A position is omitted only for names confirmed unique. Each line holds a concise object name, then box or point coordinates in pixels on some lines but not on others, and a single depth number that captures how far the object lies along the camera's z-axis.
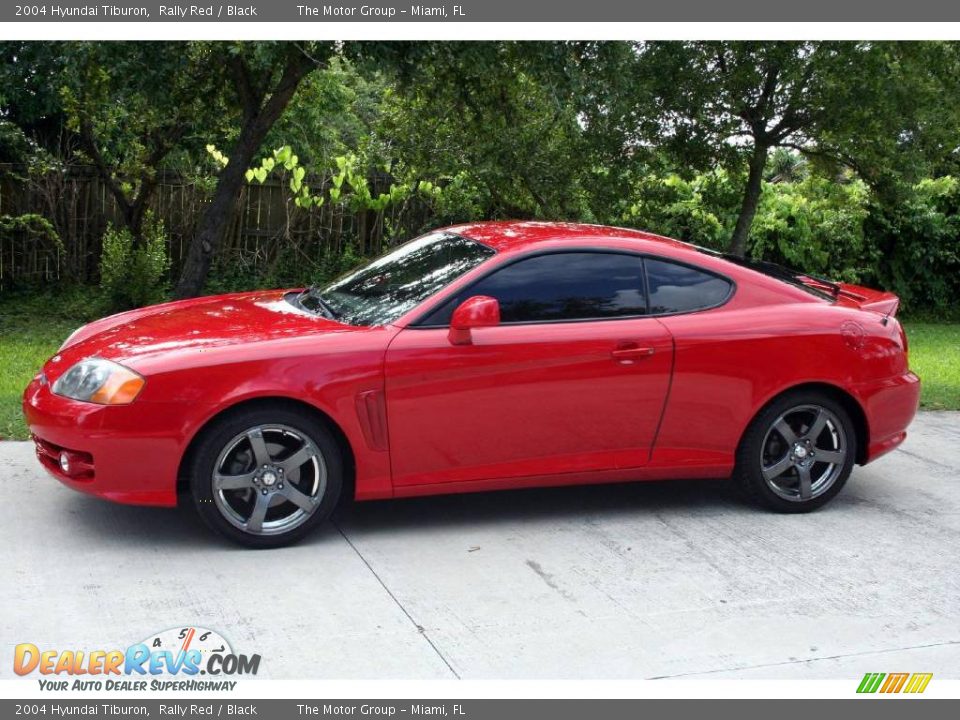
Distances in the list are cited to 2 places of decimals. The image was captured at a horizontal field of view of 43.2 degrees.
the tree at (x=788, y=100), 10.97
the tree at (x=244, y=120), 10.95
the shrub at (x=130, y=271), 13.36
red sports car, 5.32
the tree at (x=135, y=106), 10.15
